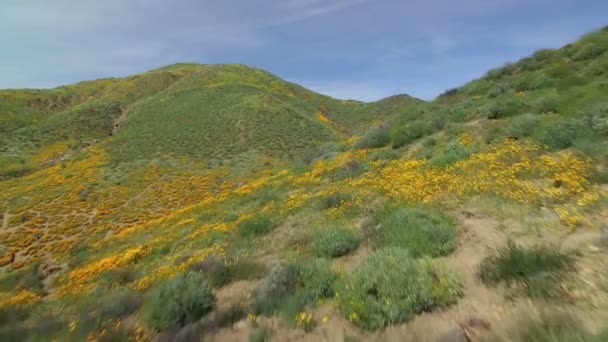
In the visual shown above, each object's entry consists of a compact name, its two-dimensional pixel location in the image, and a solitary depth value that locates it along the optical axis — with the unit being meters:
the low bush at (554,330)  3.04
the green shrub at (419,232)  5.70
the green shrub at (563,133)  8.52
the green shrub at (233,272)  6.67
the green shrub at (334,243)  6.63
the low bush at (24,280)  12.43
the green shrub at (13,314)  7.03
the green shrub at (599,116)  8.30
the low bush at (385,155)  13.55
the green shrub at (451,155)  10.12
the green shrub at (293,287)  5.05
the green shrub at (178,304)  5.22
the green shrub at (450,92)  23.72
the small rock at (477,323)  3.77
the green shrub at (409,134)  15.04
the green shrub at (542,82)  14.66
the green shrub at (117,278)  9.12
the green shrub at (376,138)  17.12
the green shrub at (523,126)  10.17
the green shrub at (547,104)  11.33
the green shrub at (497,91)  16.91
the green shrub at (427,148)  11.80
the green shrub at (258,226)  9.74
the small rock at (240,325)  4.86
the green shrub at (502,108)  12.83
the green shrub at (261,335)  4.37
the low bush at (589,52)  16.04
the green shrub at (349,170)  12.87
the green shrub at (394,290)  4.29
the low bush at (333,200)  9.72
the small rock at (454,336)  3.59
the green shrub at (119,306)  6.08
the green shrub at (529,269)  3.98
